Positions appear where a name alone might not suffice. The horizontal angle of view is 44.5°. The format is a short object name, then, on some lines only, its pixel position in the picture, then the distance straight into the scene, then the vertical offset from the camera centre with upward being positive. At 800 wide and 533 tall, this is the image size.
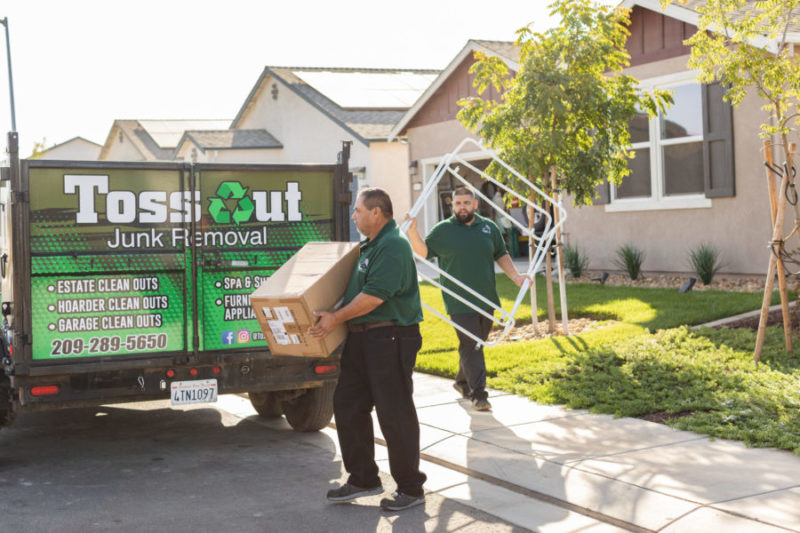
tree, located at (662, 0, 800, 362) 8.60 +1.59
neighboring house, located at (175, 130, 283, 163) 31.30 +3.49
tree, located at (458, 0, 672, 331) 10.70 +1.53
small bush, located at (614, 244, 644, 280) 15.20 -0.28
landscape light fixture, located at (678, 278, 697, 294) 13.45 -0.62
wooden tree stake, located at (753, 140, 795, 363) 8.49 -0.26
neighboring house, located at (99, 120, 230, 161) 43.14 +5.50
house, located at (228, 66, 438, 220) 25.86 +4.10
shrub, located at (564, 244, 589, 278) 16.09 -0.29
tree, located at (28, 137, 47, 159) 47.49 +5.30
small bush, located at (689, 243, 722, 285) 14.03 -0.32
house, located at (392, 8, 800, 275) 13.96 +0.94
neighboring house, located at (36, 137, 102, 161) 61.50 +6.80
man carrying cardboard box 5.67 -0.58
